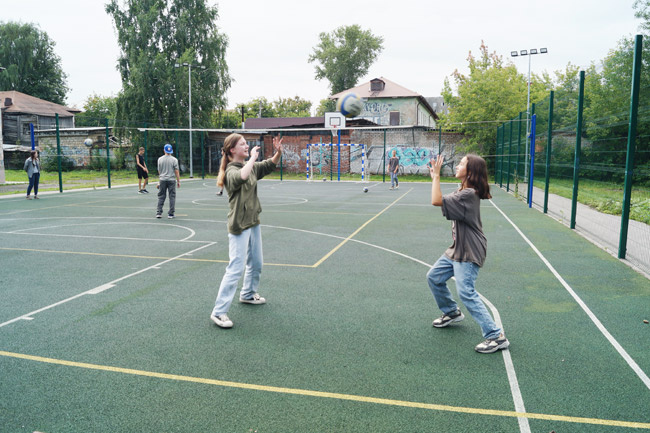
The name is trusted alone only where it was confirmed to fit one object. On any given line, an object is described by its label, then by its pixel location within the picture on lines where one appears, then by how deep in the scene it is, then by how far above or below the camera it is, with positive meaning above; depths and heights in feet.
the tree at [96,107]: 185.26 +24.65
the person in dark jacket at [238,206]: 15.78 -1.41
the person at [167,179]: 40.83 -1.38
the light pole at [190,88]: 105.60 +16.57
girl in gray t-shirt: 13.65 -2.01
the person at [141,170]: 66.80 -1.07
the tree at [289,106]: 251.80 +29.68
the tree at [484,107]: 100.83 +12.29
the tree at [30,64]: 186.19 +39.13
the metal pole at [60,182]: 67.82 -2.83
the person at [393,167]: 75.82 -0.39
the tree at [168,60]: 114.62 +24.84
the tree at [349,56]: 215.92 +47.94
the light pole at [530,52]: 103.55 +24.13
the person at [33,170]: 55.72 -1.00
